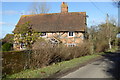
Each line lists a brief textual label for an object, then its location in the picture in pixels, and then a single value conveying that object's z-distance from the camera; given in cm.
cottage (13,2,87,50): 3042
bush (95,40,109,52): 2751
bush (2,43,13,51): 3082
